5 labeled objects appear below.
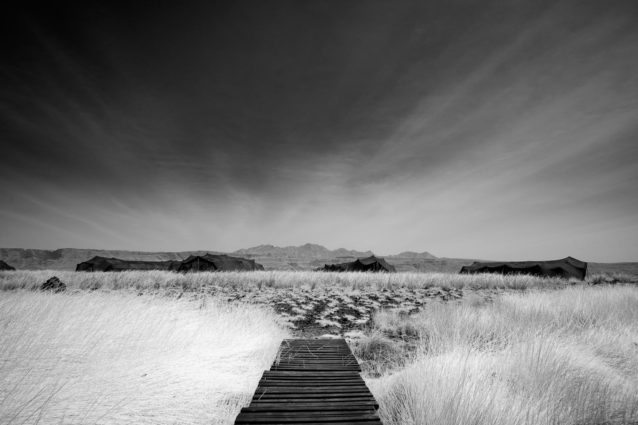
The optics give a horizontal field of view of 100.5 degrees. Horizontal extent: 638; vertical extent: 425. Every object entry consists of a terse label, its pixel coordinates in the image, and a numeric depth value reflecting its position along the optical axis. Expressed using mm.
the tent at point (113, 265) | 23170
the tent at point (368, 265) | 23828
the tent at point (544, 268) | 21562
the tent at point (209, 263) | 22094
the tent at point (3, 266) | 25531
